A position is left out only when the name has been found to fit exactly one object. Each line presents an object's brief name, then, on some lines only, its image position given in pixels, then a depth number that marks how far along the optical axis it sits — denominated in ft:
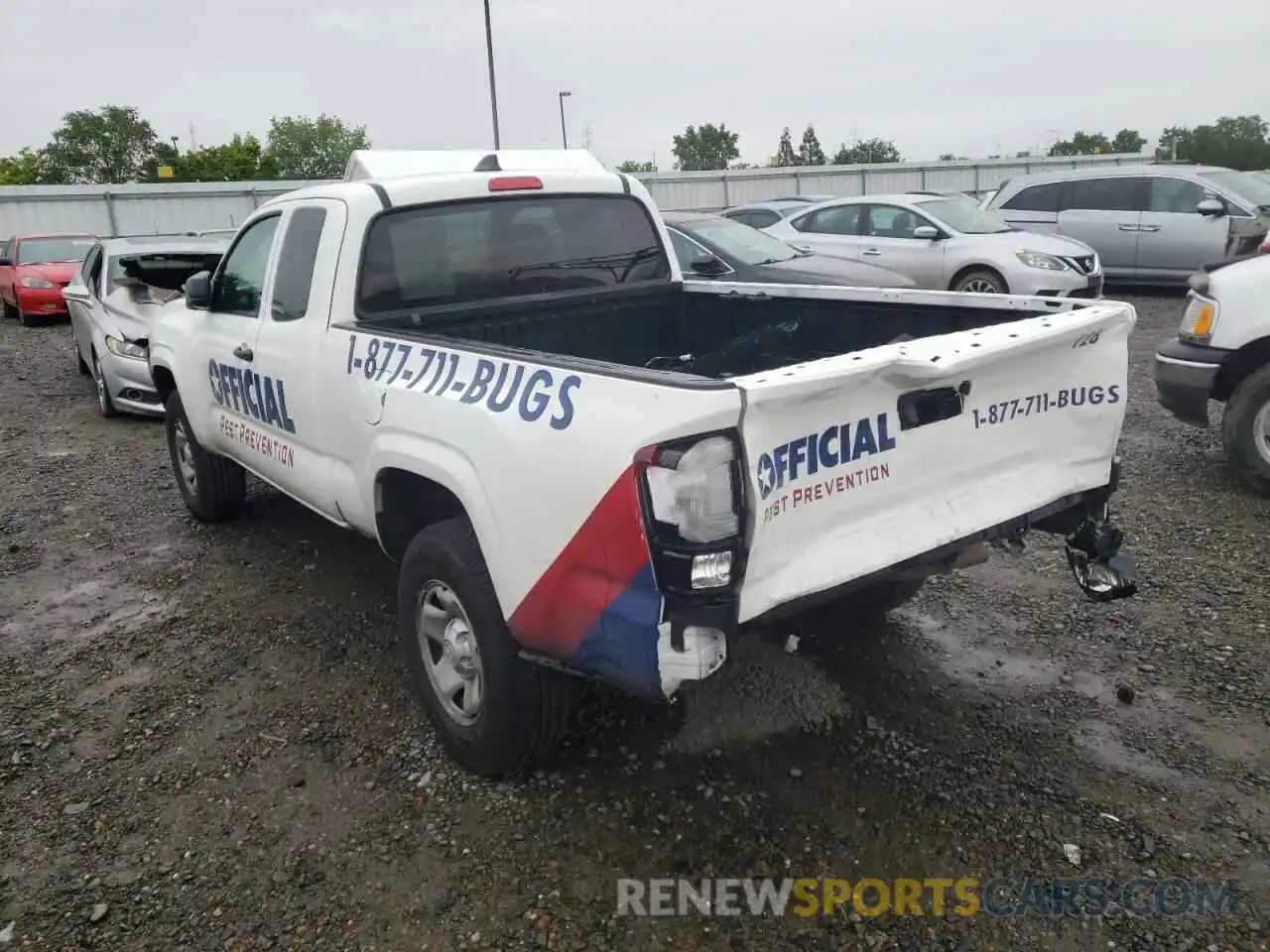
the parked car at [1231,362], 17.90
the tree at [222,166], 200.23
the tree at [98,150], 205.67
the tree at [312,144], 234.58
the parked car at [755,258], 31.89
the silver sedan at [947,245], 36.88
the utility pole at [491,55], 78.38
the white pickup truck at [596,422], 8.01
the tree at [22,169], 200.13
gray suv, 40.98
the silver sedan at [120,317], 28.02
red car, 52.80
